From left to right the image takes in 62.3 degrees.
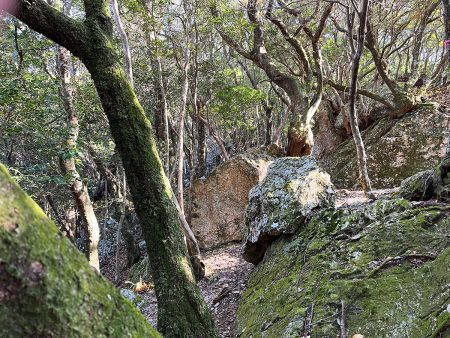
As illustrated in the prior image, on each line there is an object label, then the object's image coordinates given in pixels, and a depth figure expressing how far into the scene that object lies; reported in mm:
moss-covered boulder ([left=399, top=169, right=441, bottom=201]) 4879
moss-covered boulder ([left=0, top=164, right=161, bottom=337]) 1002
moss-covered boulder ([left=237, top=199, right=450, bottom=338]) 3000
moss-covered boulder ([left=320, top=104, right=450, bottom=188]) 10367
